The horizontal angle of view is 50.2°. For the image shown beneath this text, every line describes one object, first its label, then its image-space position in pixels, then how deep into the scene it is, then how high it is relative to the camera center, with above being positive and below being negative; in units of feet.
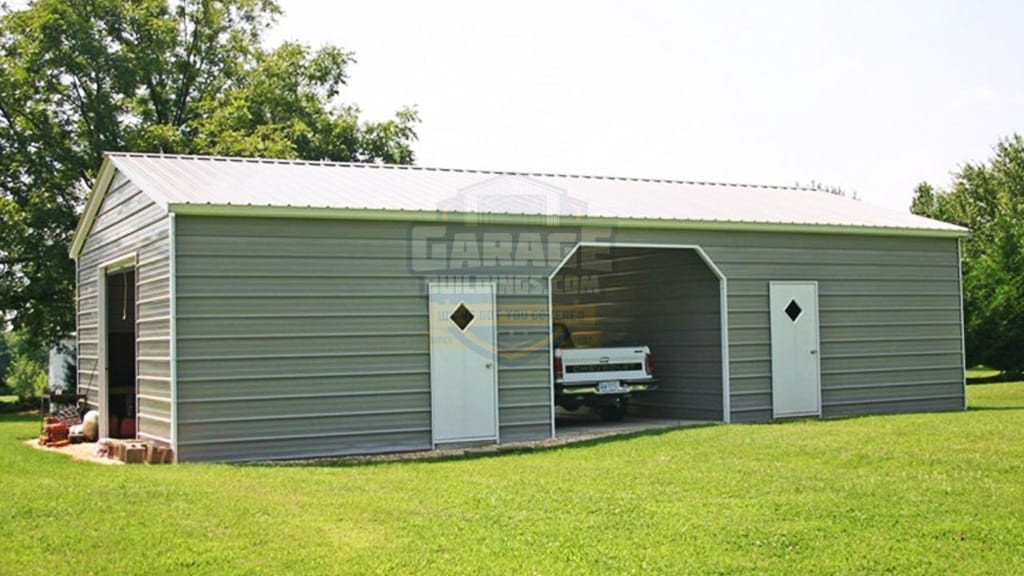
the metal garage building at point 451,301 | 39.27 +1.25
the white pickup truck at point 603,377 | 50.22 -2.22
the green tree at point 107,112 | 79.56 +18.10
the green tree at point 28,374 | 115.44 -4.29
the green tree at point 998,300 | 89.66 +2.04
